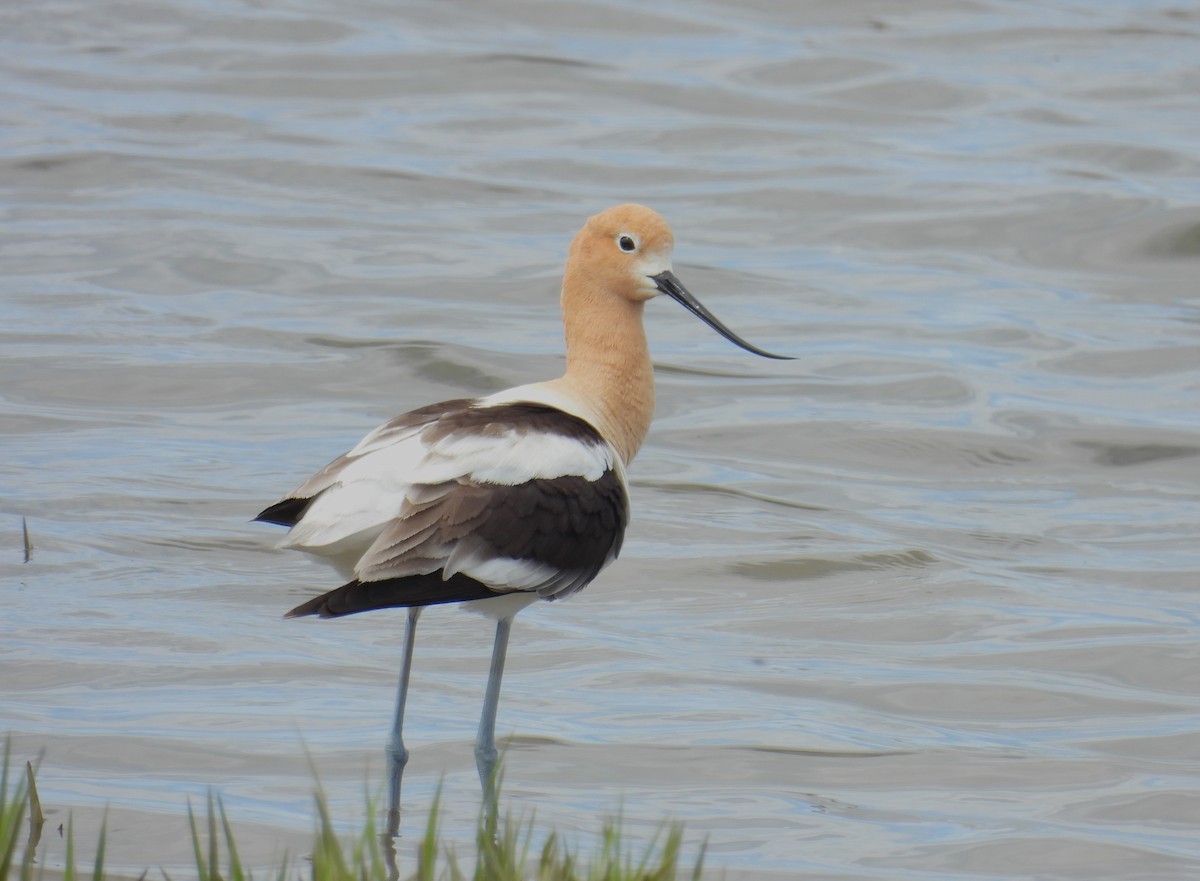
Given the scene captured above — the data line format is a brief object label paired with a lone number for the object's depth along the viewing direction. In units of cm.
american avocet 1093
